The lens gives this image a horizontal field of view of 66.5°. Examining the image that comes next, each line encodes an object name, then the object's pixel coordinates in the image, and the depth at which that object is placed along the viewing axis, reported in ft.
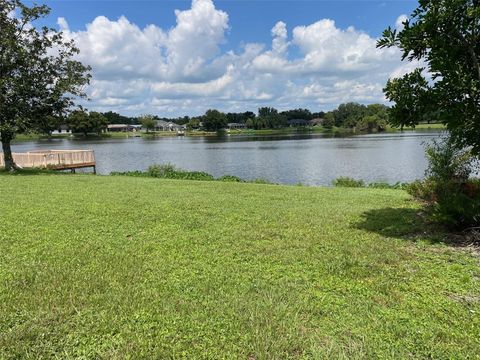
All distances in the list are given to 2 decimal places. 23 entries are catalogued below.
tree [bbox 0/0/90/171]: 55.83
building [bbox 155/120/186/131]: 522.64
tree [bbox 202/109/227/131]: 440.45
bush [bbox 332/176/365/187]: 57.47
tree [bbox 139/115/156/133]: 483.92
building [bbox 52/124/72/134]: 425.11
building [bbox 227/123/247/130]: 528.30
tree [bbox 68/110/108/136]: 345.92
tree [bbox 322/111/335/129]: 441.40
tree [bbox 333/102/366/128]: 385.03
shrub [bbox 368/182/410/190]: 52.94
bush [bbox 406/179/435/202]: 29.25
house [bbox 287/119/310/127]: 528.63
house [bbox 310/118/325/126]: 514.68
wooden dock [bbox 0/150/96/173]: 70.99
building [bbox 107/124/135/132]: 506.03
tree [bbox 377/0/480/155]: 17.54
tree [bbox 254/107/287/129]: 470.80
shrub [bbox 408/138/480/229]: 19.13
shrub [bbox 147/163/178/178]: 69.08
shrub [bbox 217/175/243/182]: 66.13
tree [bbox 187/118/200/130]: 491.72
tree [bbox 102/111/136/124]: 526.33
